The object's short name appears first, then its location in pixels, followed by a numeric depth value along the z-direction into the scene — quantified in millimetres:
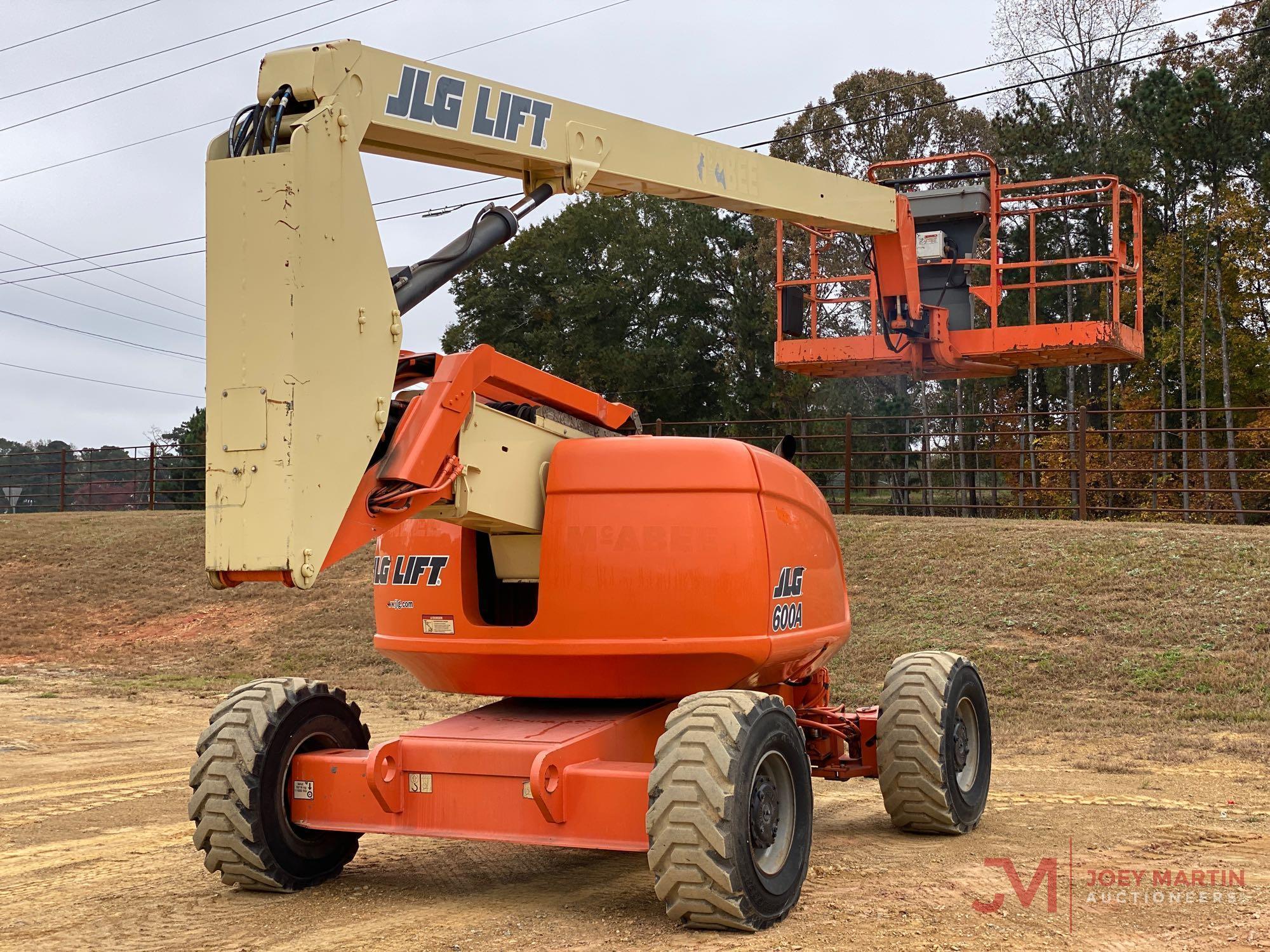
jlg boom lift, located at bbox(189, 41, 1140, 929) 5234
